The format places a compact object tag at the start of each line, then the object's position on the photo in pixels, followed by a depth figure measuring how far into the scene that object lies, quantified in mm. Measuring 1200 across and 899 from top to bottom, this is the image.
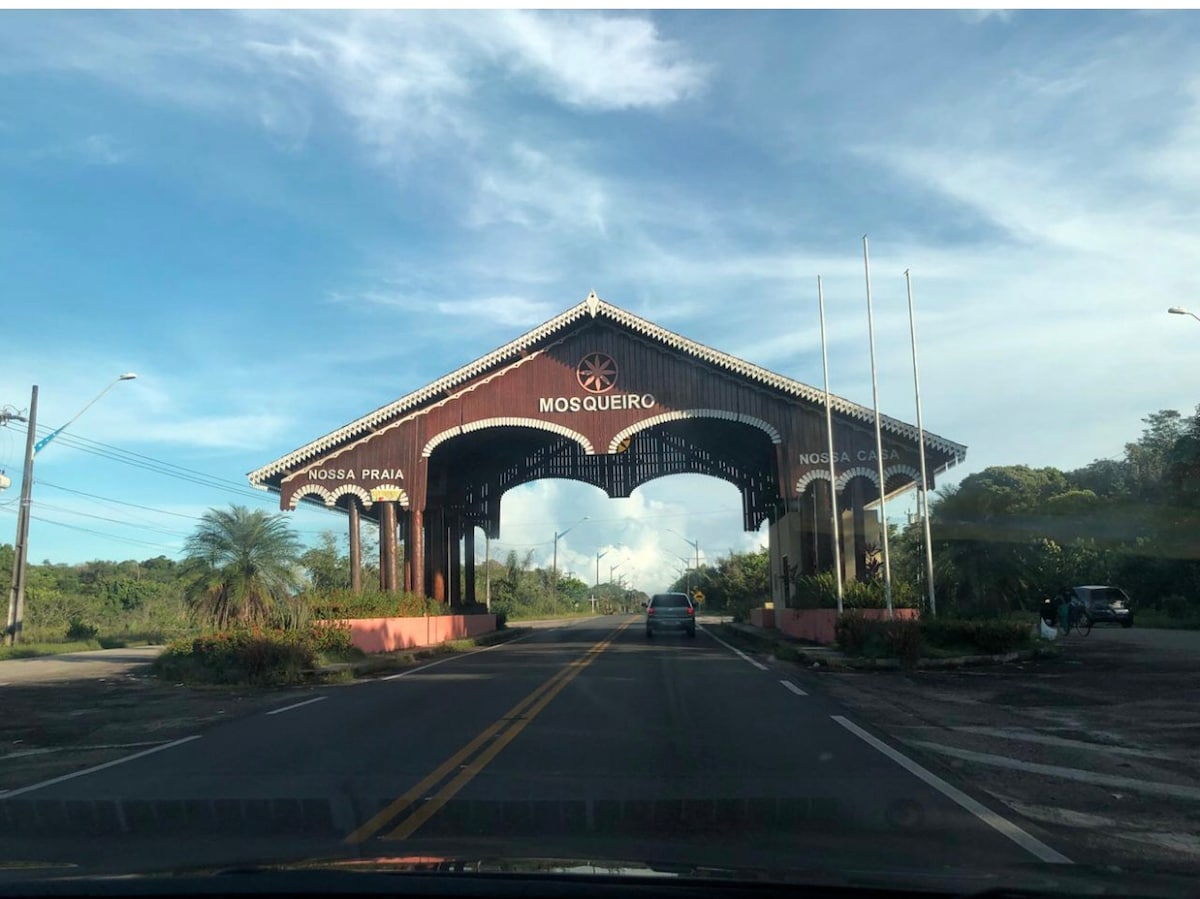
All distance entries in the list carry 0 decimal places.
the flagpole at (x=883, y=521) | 25969
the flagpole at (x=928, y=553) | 25906
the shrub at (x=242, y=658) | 21016
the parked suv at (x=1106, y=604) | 39344
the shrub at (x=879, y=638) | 22078
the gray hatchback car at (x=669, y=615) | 37594
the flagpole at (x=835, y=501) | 28281
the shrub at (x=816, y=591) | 29938
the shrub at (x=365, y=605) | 29172
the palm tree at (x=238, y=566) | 32250
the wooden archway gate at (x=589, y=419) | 34125
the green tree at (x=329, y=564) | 57938
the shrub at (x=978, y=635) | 22984
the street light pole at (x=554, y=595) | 101188
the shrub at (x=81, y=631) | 41906
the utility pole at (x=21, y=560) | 35062
